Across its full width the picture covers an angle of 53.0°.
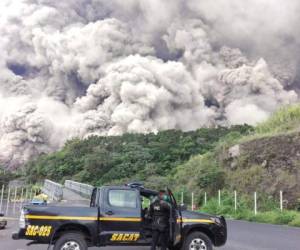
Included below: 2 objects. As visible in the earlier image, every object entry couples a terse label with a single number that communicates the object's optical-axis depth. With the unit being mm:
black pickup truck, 5670
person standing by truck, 5708
